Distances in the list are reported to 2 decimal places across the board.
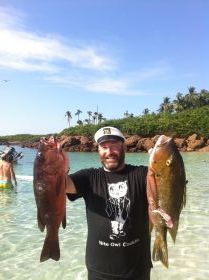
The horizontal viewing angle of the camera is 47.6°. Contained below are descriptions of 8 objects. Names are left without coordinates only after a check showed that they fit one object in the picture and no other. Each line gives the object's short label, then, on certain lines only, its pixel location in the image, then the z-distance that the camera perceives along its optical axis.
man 2.06
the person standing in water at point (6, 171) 9.13
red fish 1.64
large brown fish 1.67
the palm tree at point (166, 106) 51.90
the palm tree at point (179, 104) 50.41
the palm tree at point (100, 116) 67.03
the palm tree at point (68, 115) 71.84
